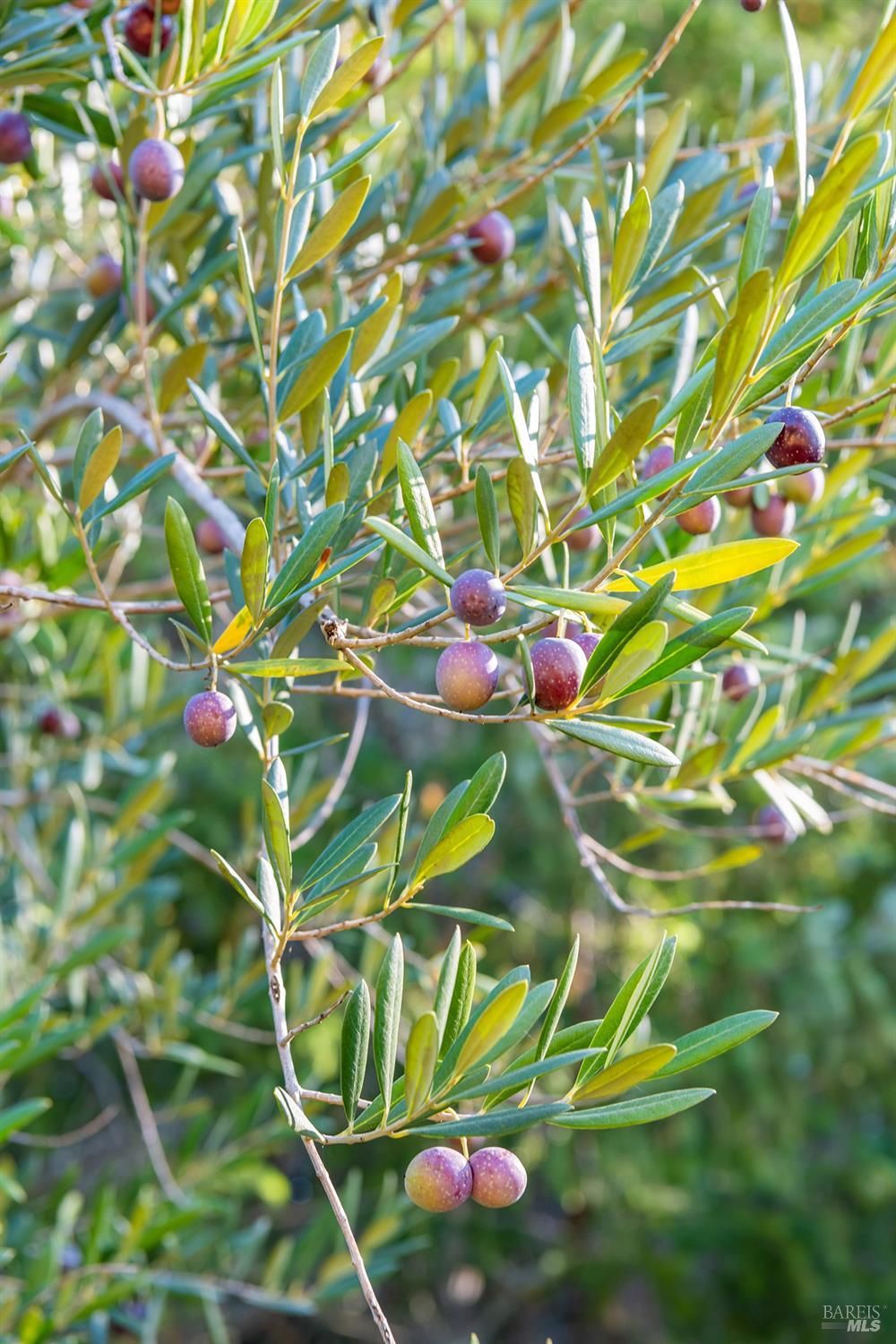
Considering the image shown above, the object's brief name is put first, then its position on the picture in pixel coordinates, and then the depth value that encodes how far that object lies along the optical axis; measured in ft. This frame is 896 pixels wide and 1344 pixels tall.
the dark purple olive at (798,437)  3.13
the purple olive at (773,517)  3.75
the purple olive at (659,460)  3.34
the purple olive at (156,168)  3.63
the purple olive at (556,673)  3.04
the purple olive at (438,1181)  3.08
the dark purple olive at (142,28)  3.79
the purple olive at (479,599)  3.02
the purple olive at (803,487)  3.66
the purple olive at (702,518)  3.40
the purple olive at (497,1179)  3.12
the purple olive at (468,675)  3.06
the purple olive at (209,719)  3.23
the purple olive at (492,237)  4.12
